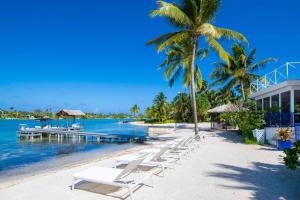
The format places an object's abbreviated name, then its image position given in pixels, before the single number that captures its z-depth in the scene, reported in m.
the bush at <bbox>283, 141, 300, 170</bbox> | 4.22
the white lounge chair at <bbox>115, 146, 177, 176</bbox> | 5.32
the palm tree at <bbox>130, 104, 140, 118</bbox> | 71.32
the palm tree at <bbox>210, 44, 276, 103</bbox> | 18.41
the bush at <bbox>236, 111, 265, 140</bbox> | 10.78
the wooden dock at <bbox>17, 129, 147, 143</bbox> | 18.63
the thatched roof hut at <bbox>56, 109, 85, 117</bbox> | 24.86
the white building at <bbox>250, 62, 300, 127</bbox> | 9.31
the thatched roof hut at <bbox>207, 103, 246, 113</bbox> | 17.53
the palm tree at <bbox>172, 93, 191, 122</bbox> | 40.59
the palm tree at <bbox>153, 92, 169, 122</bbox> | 46.82
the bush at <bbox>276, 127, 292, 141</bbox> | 8.19
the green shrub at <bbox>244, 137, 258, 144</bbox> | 10.37
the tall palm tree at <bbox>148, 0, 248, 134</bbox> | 11.08
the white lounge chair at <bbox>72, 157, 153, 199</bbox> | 3.90
